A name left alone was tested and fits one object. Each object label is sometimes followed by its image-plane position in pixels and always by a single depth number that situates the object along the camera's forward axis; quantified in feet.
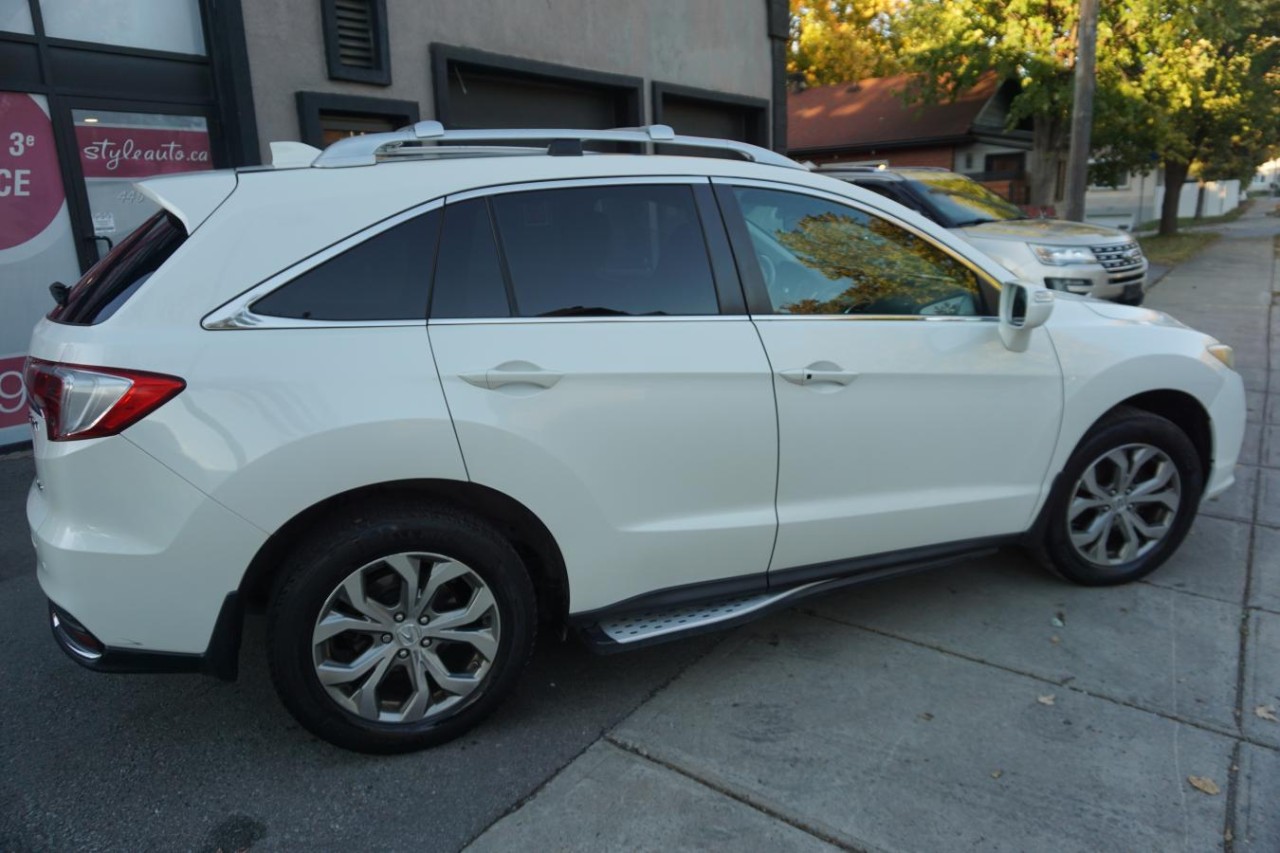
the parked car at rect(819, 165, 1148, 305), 30.94
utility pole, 41.37
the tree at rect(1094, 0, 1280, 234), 55.47
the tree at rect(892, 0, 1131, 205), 58.03
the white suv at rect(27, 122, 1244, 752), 8.35
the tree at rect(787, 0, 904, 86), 108.78
